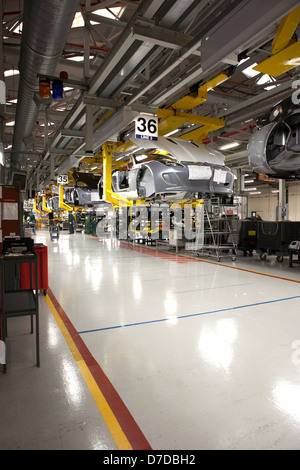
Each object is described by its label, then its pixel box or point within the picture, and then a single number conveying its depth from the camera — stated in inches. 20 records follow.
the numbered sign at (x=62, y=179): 494.1
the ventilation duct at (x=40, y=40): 113.8
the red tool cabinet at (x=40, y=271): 175.3
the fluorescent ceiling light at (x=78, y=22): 265.1
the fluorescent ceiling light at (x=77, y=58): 300.1
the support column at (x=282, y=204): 435.8
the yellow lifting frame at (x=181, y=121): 227.5
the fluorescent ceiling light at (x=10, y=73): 329.8
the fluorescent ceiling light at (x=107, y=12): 261.6
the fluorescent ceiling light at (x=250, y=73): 312.8
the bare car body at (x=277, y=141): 190.2
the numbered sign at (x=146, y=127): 222.4
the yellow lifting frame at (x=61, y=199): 565.9
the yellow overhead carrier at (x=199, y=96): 171.1
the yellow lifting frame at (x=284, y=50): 111.7
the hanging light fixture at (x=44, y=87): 168.4
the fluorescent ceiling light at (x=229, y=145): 450.8
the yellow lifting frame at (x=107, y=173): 311.6
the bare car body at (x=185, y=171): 258.1
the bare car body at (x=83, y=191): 500.4
